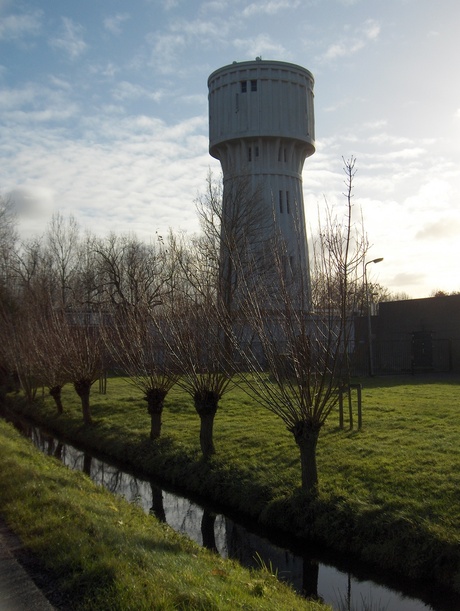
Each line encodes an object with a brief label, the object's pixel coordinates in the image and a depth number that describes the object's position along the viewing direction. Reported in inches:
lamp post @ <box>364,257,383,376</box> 1128.4
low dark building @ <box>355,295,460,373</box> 1504.7
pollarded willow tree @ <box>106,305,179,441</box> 684.7
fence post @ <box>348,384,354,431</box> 637.3
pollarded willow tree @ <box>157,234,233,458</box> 576.7
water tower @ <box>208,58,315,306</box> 1523.1
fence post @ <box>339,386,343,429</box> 643.9
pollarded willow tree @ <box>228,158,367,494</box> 406.3
